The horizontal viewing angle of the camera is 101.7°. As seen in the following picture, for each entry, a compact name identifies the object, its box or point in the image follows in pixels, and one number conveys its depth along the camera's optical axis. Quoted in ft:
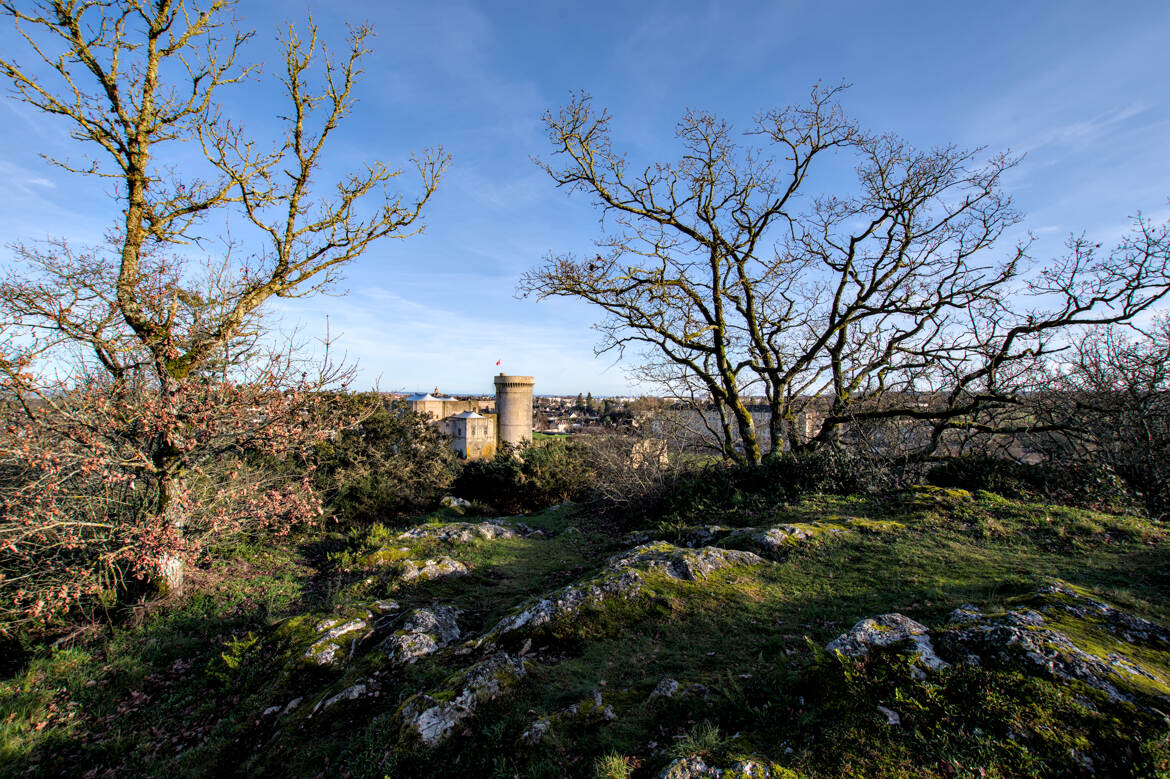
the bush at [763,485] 29.96
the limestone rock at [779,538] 20.31
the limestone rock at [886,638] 9.86
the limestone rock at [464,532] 30.40
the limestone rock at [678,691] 11.10
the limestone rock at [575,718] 10.53
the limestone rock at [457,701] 11.34
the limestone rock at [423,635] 16.14
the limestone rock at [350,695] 13.94
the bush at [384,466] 41.60
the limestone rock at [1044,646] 8.59
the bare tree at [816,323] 35.19
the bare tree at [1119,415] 24.90
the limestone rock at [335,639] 16.83
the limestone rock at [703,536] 24.23
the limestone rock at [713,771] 7.66
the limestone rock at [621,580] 16.16
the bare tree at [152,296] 20.66
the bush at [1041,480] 24.71
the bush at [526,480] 55.31
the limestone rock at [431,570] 24.20
